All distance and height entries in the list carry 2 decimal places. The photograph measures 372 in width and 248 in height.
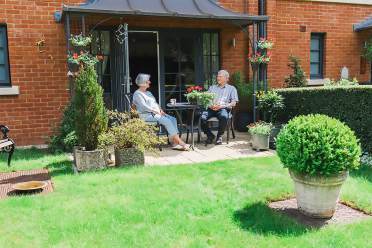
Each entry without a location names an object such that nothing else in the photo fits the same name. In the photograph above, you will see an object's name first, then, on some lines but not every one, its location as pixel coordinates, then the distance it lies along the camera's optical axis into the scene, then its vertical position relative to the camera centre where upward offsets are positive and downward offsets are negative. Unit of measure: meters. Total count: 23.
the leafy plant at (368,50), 10.57 +0.58
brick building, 7.82 +0.68
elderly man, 7.75 -0.57
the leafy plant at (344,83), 8.18 -0.20
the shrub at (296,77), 9.70 -0.07
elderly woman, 7.18 -0.62
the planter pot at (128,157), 5.96 -1.17
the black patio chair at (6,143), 6.09 -0.95
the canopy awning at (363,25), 10.69 +1.26
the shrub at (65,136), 6.93 -0.99
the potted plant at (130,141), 5.93 -0.93
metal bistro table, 7.38 -0.57
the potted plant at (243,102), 9.09 -0.62
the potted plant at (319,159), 3.79 -0.80
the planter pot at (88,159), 5.73 -1.15
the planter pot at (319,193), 3.88 -1.15
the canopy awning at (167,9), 7.24 +1.27
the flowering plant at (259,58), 8.68 +0.35
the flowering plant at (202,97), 7.38 -0.39
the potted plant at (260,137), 7.20 -1.10
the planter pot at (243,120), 9.16 -1.01
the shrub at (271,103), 7.96 -0.56
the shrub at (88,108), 5.78 -0.43
